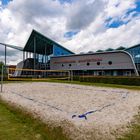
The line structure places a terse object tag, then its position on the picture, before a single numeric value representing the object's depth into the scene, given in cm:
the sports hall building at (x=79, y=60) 2369
